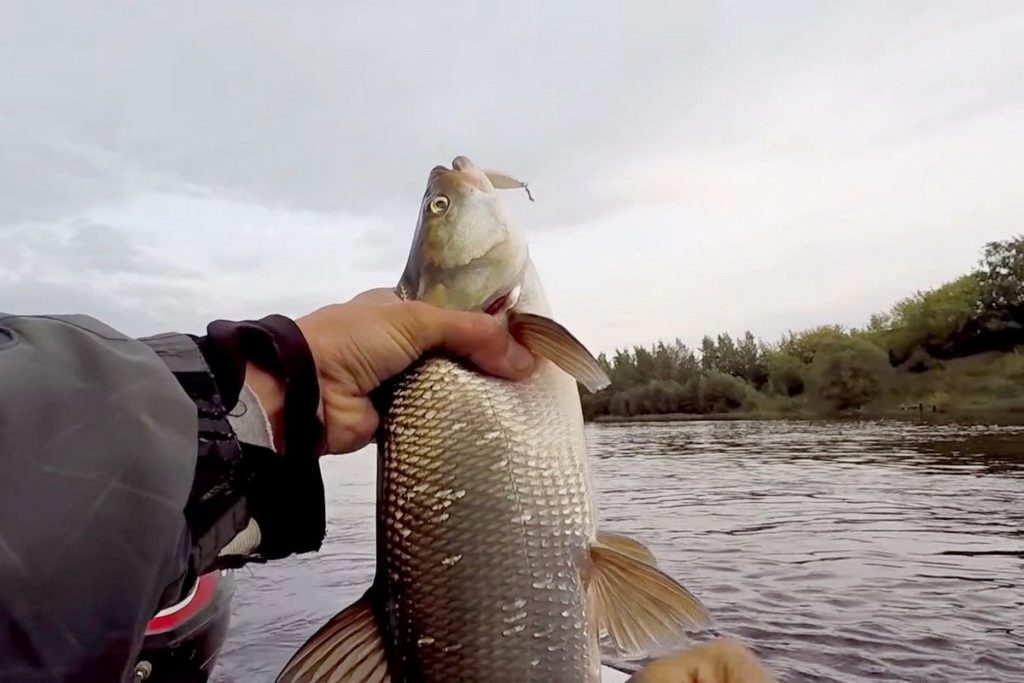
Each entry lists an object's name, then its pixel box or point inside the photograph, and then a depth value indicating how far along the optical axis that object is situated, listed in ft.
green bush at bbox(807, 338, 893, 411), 169.37
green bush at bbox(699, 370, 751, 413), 190.49
